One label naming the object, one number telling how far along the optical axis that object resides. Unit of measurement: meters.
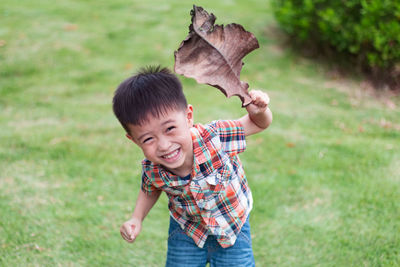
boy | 1.79
